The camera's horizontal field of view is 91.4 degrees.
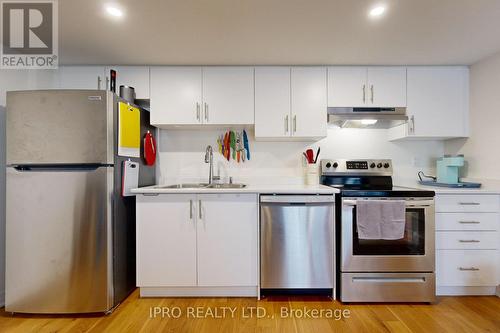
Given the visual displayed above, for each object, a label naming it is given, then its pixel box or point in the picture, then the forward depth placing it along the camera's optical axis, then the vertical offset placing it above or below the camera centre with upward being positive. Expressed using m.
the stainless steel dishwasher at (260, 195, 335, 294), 2.00 -0.60
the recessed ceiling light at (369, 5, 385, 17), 1.60 +1.05
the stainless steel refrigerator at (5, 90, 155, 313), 1.78 -0.24
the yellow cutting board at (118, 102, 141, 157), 1.94 +0.32
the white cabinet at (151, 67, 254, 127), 2.37 +0.71
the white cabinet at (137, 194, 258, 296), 2.03 -0.61
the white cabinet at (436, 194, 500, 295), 2.04 -0.60
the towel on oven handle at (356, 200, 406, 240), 1.94 -0.42
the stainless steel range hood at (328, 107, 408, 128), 2.37 +0.52
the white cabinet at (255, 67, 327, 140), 2.38 +0.64
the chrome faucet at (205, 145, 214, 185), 2.51 +0.09
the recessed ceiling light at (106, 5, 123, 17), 1.60 +1.05
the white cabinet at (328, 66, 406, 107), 2.39 +0.79
